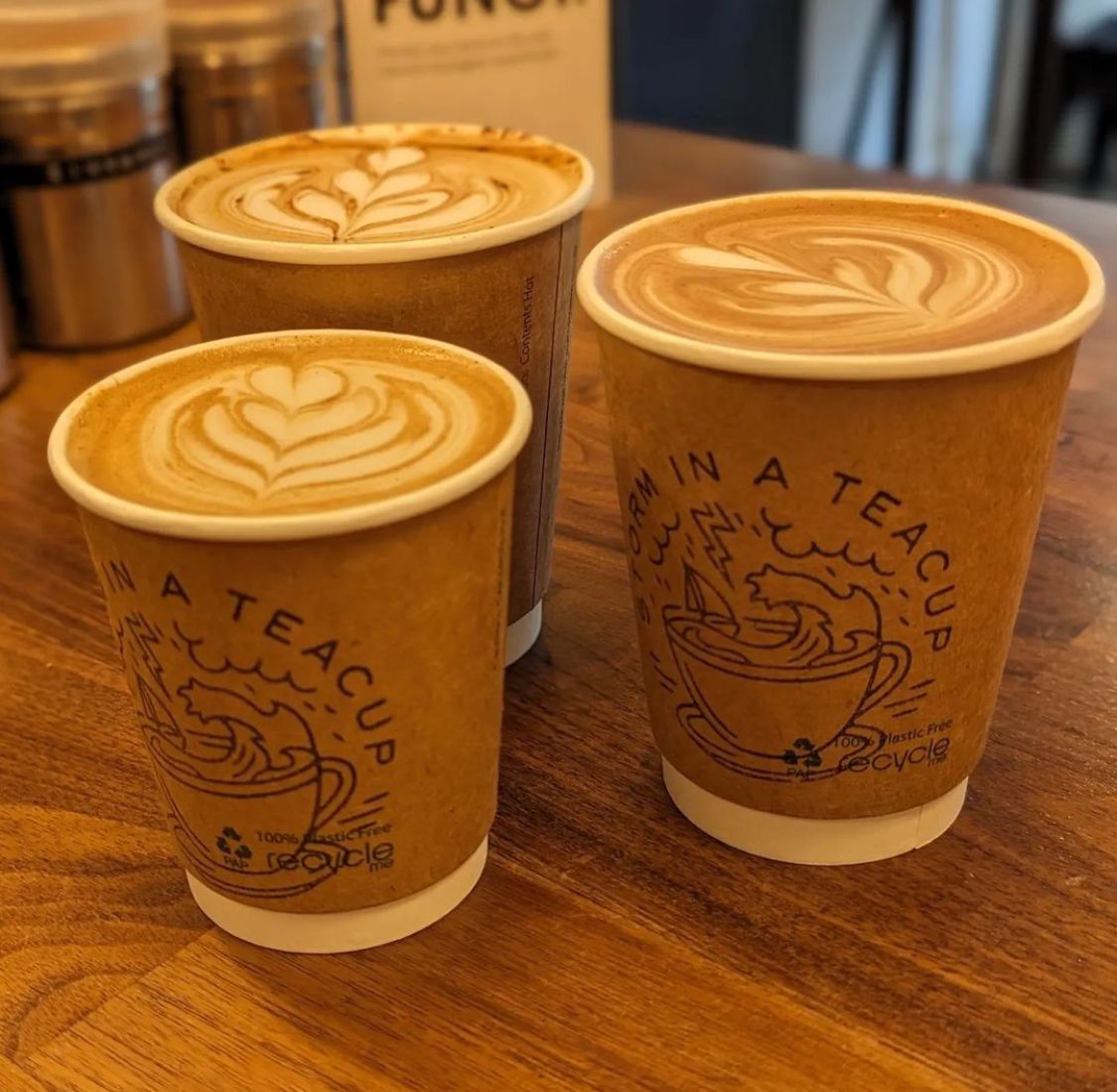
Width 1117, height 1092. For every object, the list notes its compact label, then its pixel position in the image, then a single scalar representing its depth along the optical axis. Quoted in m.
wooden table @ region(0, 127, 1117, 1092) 0.48
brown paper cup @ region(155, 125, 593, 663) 0.59
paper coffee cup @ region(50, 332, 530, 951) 0.45
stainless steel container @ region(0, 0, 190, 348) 1.03
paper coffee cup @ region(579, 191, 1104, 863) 0.47
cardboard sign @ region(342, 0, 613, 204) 1.20
